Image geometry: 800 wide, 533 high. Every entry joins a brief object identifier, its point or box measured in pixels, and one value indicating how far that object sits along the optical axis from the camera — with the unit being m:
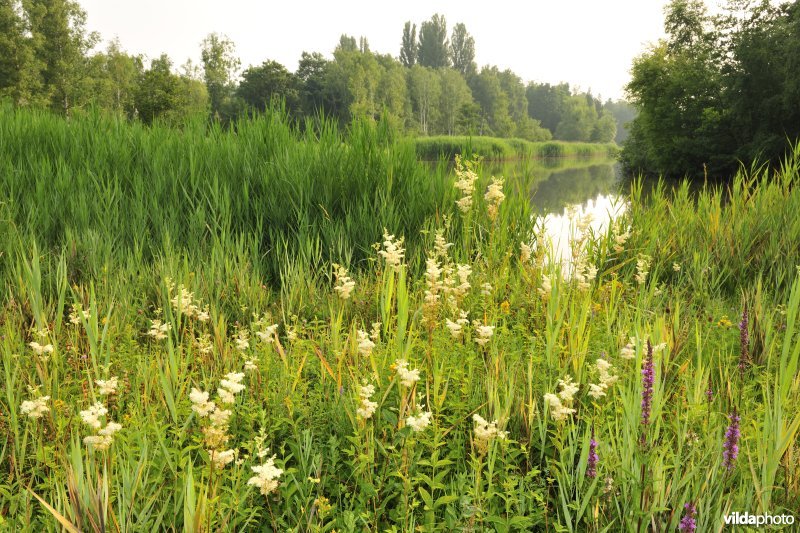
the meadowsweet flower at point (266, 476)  1.53
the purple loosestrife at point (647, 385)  1.84
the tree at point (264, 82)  58.53
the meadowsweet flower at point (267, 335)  2.64
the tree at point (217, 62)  52.84
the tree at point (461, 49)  119.44
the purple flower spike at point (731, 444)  1.68
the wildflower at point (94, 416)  1.61
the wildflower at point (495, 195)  4.23
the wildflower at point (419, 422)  1.76
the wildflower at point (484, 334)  2.40
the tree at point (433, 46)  116.19
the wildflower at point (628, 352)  2.28
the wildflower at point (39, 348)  2.28
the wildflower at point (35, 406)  1.96
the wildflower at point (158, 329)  2.56
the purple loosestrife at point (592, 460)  1.78
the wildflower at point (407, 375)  1.92
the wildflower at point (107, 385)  1.94
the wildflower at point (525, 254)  3.97
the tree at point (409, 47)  118.06
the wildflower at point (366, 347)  2.20
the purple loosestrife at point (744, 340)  2.37
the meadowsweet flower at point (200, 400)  1.61
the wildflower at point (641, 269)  3.81
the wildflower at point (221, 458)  1.63
